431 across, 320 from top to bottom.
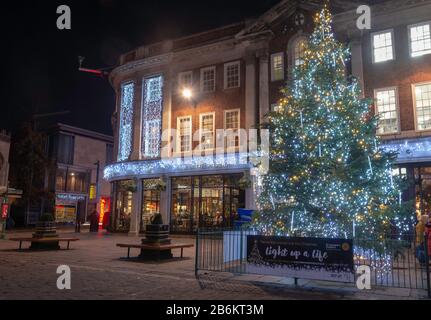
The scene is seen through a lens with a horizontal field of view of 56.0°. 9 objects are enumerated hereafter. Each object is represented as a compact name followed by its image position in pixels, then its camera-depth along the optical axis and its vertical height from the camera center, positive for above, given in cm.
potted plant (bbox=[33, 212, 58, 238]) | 1766 -54
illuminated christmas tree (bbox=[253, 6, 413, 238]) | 1144 +149
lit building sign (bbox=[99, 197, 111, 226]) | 3891 +97
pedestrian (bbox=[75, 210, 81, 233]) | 3219 -97
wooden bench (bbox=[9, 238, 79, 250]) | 1691 -106
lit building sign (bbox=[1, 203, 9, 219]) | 2442 +29
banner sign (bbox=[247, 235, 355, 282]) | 897 -94
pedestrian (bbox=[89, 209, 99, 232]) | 3134 -61
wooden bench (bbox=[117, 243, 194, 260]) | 1376 -104
